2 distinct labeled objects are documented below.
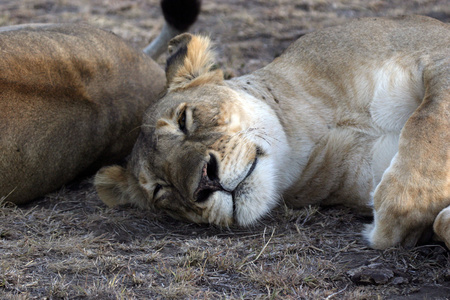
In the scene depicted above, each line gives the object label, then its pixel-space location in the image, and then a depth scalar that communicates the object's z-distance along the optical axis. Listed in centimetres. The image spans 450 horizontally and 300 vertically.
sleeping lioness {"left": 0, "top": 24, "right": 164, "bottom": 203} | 840
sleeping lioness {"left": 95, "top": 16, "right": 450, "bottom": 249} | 648
